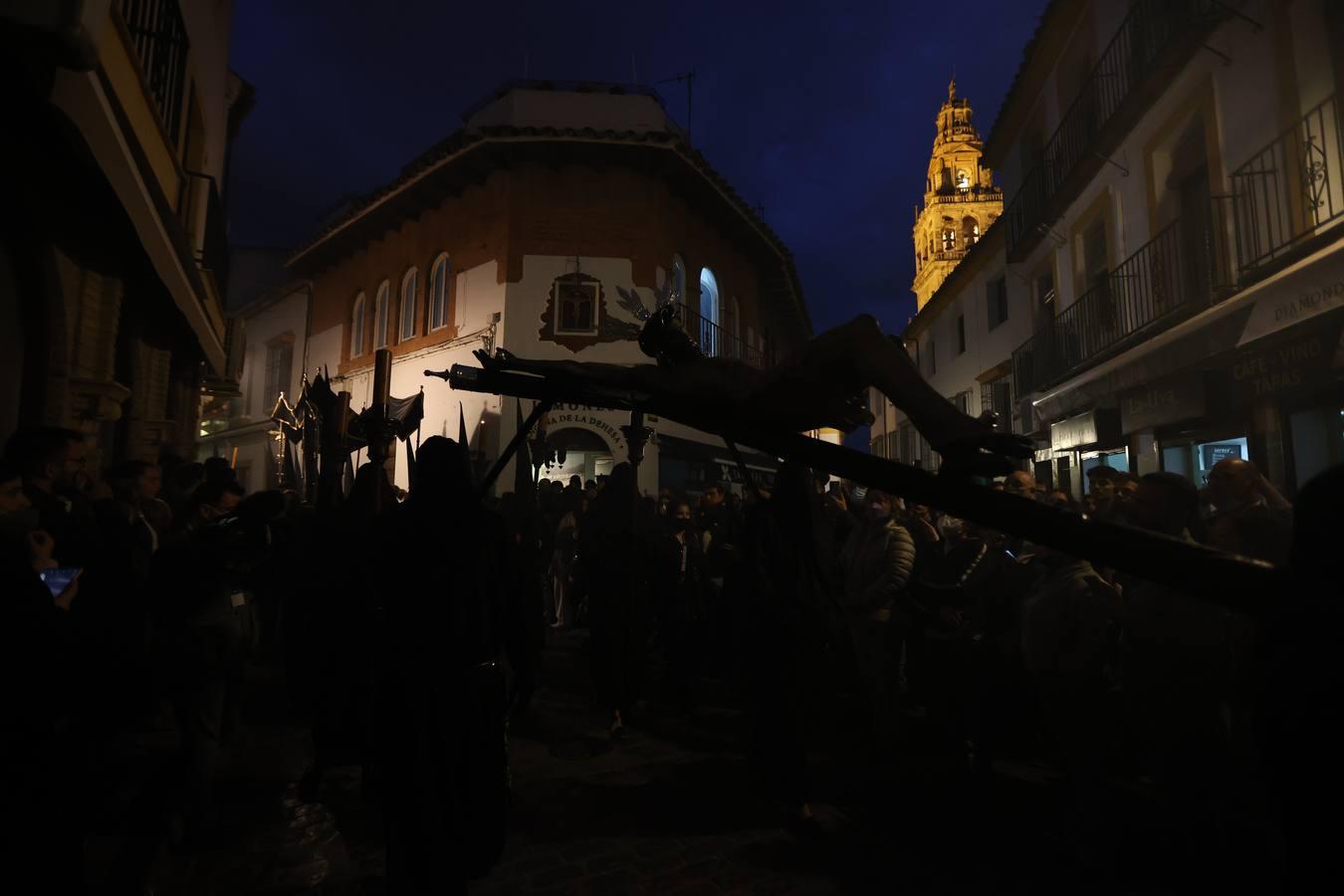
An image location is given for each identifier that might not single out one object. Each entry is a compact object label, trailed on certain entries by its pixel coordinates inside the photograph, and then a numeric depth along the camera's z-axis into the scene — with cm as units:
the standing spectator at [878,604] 552
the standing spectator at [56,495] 368
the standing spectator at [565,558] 1091
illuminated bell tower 4850
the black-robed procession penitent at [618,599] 612
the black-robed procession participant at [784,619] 430
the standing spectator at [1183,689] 335
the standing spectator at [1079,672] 370
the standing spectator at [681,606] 673
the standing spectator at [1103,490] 499
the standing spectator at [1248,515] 335
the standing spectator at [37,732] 175
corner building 1557
